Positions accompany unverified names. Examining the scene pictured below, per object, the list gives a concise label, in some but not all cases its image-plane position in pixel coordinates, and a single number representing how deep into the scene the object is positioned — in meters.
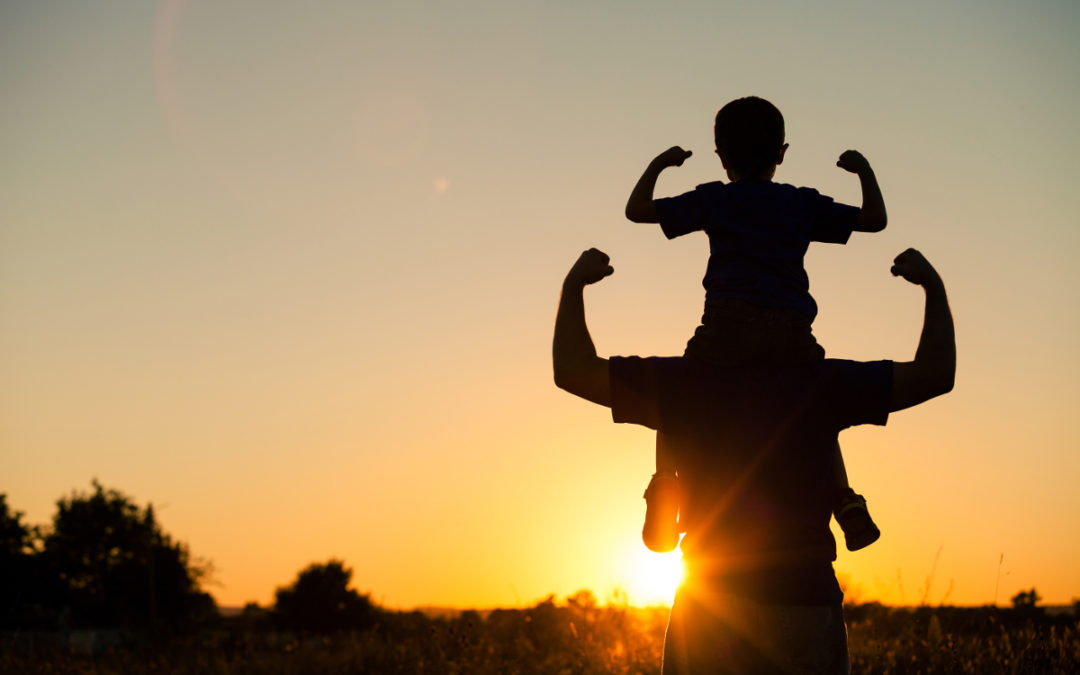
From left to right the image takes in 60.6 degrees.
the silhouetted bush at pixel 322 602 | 53.55
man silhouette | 2.56
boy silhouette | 2.77
